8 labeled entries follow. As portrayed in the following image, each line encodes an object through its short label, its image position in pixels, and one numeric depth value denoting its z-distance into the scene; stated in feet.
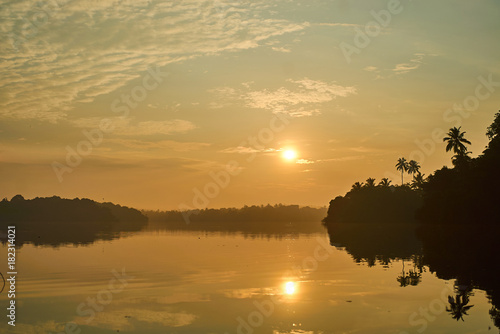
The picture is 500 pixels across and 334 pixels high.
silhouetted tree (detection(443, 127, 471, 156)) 378.12
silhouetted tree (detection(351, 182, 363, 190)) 630.33
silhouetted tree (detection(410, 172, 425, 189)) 617.29
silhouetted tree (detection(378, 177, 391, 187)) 632.79
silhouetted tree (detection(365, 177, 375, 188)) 625.41
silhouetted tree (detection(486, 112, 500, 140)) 279.61
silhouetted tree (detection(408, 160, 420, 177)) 631.97
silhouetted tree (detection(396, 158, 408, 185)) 636.89
